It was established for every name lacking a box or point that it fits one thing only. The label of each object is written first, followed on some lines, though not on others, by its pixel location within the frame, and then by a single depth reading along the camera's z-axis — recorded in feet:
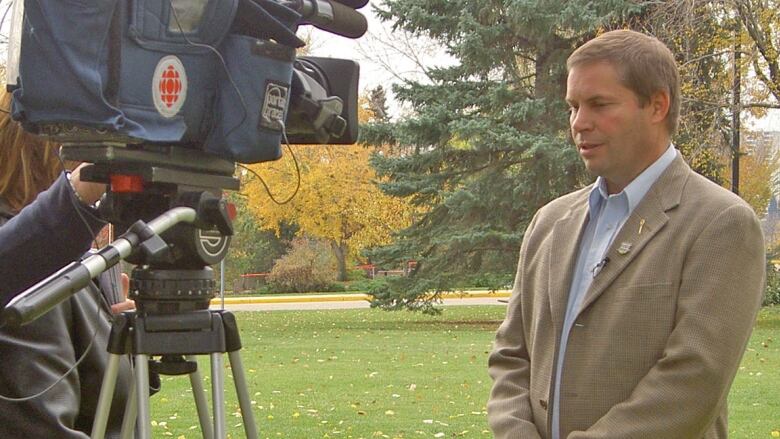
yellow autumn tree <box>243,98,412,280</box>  113.60
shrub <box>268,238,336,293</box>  126.93
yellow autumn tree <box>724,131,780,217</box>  136.56
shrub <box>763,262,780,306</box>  91.48
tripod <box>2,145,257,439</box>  8.27
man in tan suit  8.84
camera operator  8.32
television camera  7.87
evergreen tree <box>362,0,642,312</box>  73.92
